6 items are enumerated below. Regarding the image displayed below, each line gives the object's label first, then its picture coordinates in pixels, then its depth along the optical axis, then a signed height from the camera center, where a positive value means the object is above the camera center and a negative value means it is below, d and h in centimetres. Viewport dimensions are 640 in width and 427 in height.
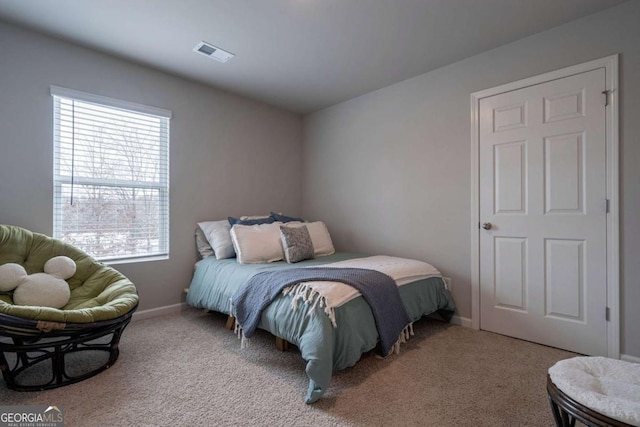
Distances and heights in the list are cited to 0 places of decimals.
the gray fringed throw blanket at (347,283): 200 -55
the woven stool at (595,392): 96 -62
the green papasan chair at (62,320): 165 -60
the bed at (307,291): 175 -56
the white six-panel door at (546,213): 218 +2
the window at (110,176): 256 +36
